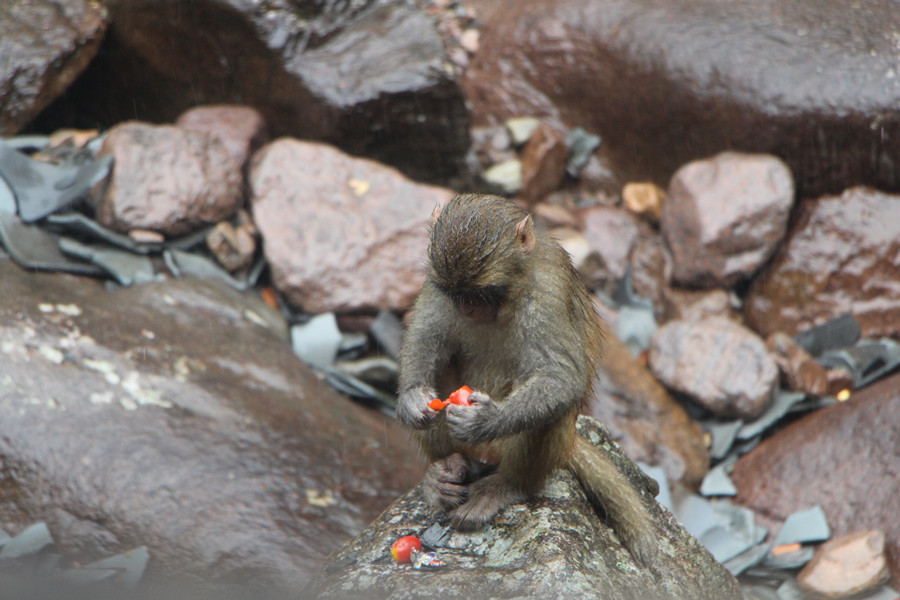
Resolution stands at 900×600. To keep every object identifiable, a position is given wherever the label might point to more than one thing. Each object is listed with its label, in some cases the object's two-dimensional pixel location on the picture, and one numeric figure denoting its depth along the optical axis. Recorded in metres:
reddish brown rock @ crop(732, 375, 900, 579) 12.02
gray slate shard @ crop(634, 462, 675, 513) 12.73
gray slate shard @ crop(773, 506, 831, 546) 12.12
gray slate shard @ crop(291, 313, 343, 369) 13.50
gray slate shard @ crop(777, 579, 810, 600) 11.77
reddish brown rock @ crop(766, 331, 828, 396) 14.25
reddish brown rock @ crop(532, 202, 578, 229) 17.14
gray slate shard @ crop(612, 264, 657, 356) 15.54
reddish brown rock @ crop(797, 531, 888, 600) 11.25
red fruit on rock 6.71
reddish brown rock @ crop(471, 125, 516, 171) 18.30
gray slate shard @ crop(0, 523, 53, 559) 9.01
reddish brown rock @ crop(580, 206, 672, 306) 16.58
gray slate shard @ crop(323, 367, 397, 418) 13.26
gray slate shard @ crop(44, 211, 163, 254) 13.26
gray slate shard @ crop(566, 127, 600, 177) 18.28
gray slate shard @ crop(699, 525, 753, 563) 12.15
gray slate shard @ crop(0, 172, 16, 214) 12.85
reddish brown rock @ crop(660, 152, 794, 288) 15.77
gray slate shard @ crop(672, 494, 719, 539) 12.60
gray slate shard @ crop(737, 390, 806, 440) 14.01
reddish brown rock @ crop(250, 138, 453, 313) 14.09
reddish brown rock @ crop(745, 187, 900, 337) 15.43
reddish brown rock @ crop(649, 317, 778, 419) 13.97
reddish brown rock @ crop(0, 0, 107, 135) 14.63
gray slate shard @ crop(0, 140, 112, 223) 13.16
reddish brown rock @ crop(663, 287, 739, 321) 16.08
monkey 6.84
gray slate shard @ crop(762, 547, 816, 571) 11.95
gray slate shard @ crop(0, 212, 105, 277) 11.91
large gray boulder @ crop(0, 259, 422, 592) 9.48
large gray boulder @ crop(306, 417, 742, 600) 6.16
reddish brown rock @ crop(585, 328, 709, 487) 13.31
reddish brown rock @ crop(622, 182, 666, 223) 17.42
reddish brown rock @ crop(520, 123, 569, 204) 17.69
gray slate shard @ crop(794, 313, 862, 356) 15.03
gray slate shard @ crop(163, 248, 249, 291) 13.81
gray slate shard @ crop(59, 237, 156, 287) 12.98
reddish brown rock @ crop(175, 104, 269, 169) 15.48
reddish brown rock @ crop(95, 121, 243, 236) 13.80
